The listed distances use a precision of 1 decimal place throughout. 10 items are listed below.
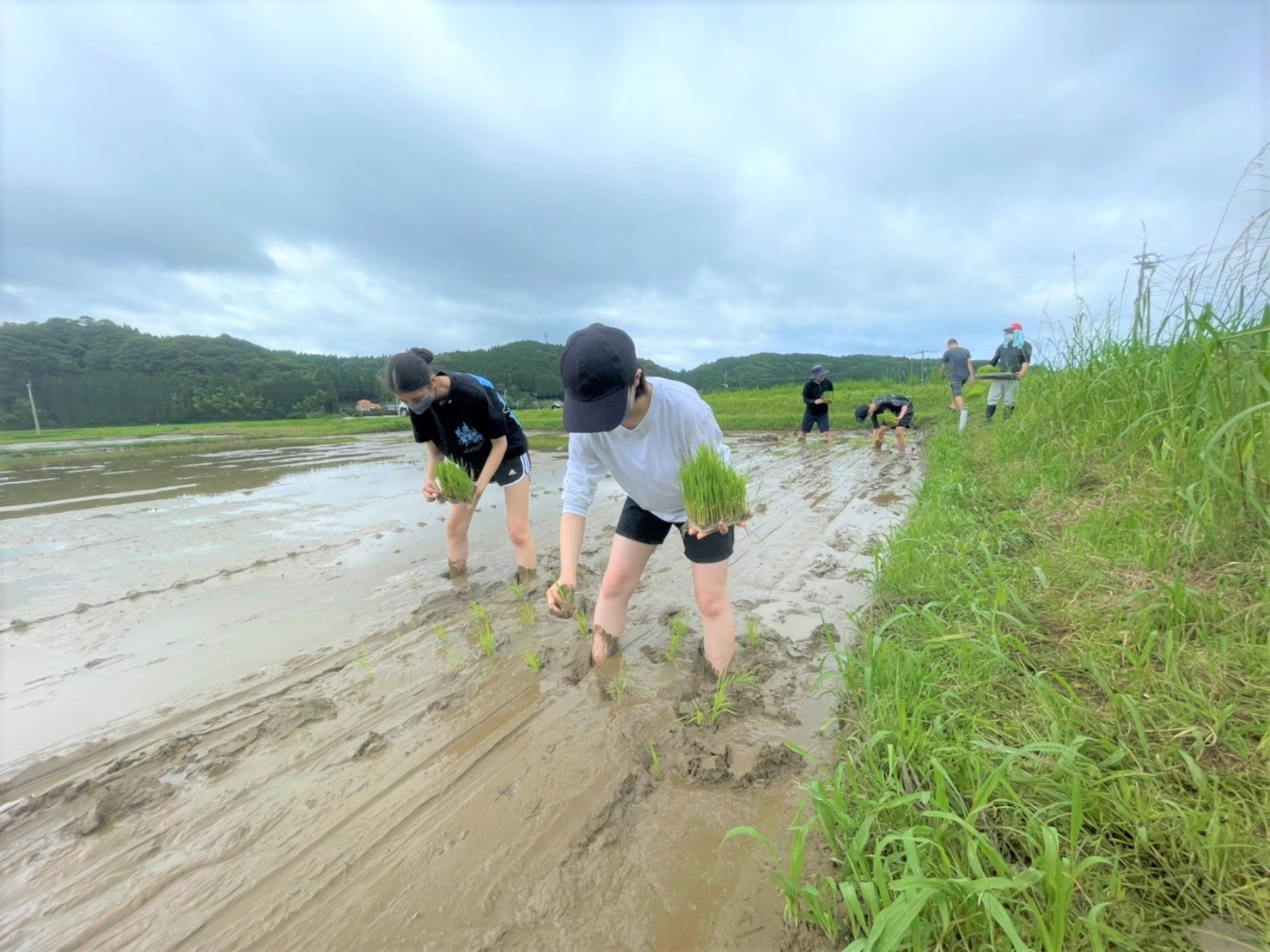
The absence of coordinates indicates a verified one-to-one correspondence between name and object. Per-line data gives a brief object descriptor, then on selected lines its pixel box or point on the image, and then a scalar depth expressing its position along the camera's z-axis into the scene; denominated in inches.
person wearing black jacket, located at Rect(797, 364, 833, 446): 434.0
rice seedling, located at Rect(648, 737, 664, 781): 75.5
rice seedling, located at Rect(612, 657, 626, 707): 94.5
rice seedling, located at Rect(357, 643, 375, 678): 108.7
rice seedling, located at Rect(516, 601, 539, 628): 127.3
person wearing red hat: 326.6
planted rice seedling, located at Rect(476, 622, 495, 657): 114.5
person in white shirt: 71.5
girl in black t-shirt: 142.9
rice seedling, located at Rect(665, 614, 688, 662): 108.3
